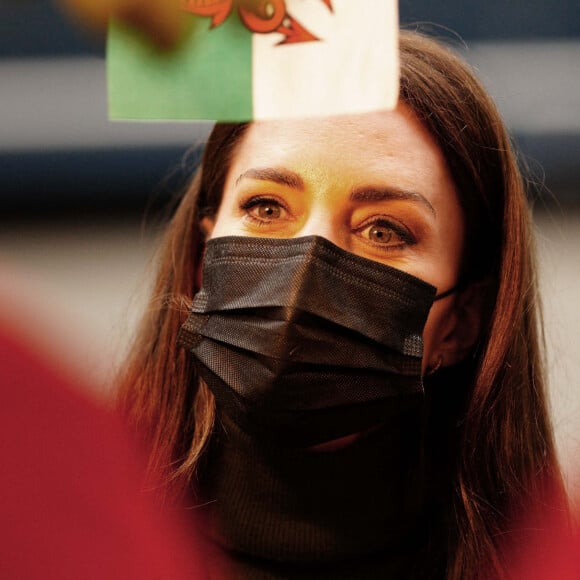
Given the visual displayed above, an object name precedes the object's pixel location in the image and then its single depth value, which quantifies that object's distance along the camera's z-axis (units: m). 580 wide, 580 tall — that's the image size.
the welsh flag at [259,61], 0.90
